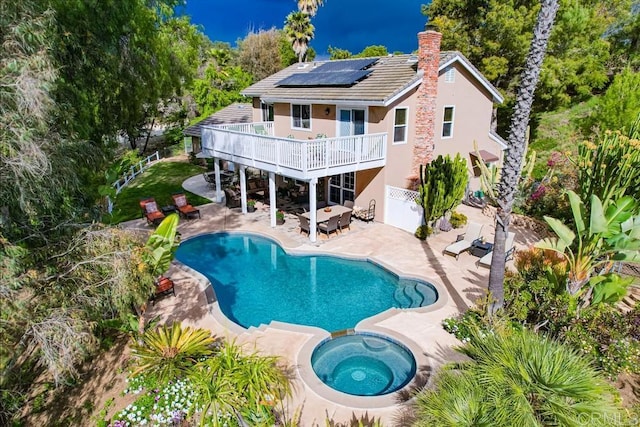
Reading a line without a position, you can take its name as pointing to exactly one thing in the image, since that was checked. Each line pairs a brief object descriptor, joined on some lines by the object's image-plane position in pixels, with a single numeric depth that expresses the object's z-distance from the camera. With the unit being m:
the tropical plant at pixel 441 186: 17.34
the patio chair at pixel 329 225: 18.58
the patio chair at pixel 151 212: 20.08
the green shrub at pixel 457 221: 19.39
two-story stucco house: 18.25
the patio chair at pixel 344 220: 18.94
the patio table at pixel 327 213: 18.86
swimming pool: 12.88
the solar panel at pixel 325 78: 20.97
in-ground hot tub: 9.55
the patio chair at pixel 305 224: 18.84
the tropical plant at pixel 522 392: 5.32
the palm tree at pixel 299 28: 46.69
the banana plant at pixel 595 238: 9.77
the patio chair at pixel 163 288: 13.10
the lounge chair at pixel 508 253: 15.19
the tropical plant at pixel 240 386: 7.56
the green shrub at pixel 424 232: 18.11
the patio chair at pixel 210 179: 28.16
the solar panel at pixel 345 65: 22.83
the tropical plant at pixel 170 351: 8.89
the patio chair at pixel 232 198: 23.14
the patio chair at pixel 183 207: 21.59
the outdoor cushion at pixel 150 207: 20.62
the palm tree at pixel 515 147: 8.45
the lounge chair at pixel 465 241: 16.16
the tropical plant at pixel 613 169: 10.86
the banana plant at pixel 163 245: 9.87
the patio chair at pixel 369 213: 20.42
